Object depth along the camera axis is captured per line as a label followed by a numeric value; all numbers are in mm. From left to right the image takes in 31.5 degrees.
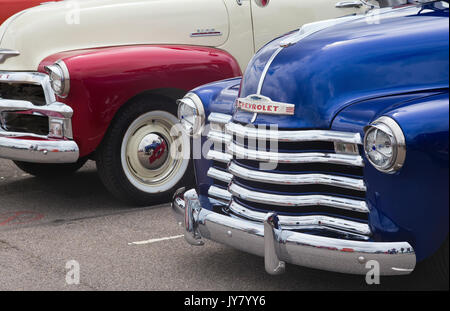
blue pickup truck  3467
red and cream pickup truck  5684
